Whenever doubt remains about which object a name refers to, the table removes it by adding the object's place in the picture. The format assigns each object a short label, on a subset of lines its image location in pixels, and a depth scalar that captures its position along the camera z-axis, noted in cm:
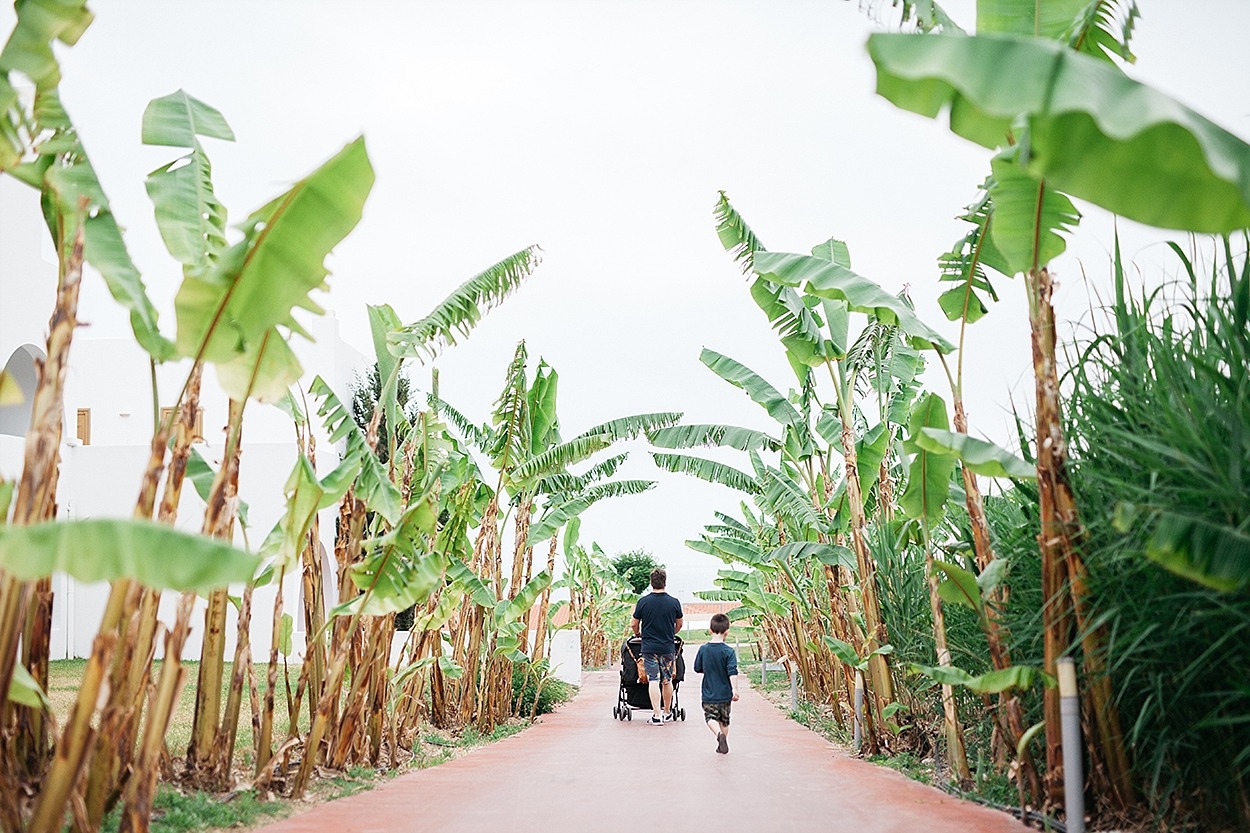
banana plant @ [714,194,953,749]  998
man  1475
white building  2498
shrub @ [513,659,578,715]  1608
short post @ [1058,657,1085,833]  541
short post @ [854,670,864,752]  1052
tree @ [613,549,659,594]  5022
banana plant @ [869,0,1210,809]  374
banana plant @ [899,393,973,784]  782
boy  1129
